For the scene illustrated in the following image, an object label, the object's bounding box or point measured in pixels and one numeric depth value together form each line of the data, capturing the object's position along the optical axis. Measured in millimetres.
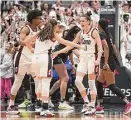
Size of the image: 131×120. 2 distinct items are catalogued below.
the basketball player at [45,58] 10930
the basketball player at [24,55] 11424
